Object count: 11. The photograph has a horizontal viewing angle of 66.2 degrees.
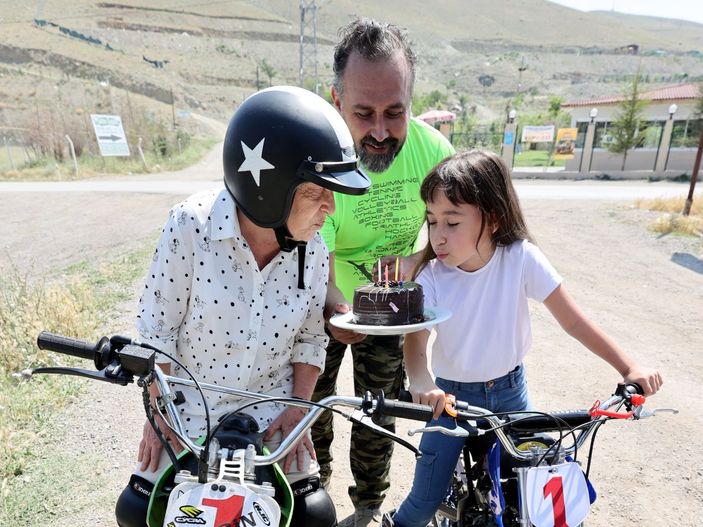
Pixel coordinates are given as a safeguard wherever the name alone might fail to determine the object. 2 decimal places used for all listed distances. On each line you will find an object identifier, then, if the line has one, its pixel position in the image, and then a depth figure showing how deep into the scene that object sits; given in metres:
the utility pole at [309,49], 97.51
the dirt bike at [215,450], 1.49
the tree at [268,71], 89.06
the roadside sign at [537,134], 33.06
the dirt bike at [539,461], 1.81
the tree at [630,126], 30.22
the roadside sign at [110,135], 27.66
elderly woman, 2.06
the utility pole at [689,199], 13.66
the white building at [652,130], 29.80
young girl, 2.42
